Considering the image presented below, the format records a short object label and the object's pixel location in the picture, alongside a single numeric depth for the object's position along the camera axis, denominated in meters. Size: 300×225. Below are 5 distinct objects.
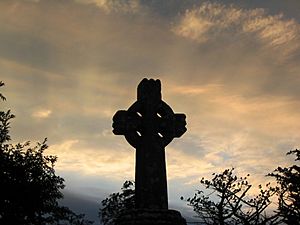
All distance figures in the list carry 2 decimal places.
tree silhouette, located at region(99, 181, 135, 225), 34.56
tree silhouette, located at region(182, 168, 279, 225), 26.06
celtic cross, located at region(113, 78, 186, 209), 6.99
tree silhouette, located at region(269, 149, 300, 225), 23.51
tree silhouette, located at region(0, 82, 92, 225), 25.30
